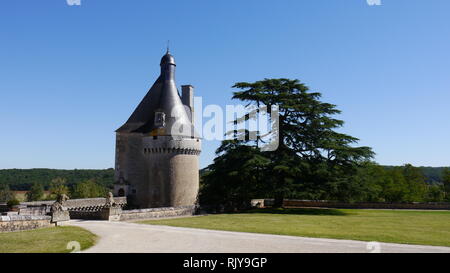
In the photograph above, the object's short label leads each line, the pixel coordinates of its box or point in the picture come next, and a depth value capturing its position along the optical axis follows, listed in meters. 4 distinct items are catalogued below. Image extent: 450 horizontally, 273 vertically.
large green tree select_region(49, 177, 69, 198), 75.16
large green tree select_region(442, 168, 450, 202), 49.12
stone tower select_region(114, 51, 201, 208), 32.44
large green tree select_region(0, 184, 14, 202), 66.22
